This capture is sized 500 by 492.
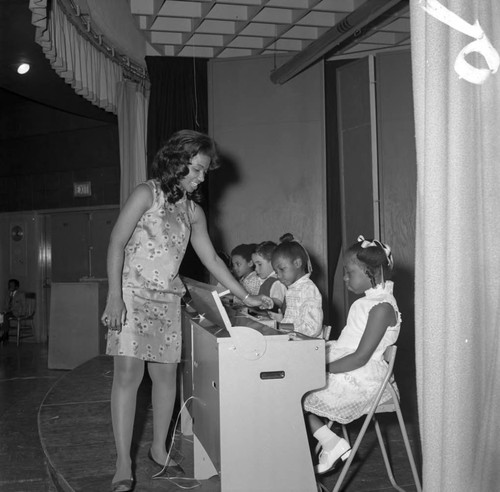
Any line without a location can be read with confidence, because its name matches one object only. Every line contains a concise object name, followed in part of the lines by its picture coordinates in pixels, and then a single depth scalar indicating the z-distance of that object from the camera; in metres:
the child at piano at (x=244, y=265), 5.04
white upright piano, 2.21
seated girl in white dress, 2.60
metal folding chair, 2.43
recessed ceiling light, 6.53
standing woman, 2.64
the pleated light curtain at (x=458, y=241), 1.69
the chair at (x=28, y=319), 10.19
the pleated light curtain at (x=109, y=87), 5.61
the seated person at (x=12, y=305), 9.90
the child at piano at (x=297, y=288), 3.45
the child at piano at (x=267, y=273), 4.39
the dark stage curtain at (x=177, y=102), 6.83
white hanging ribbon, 1.72
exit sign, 10.10
